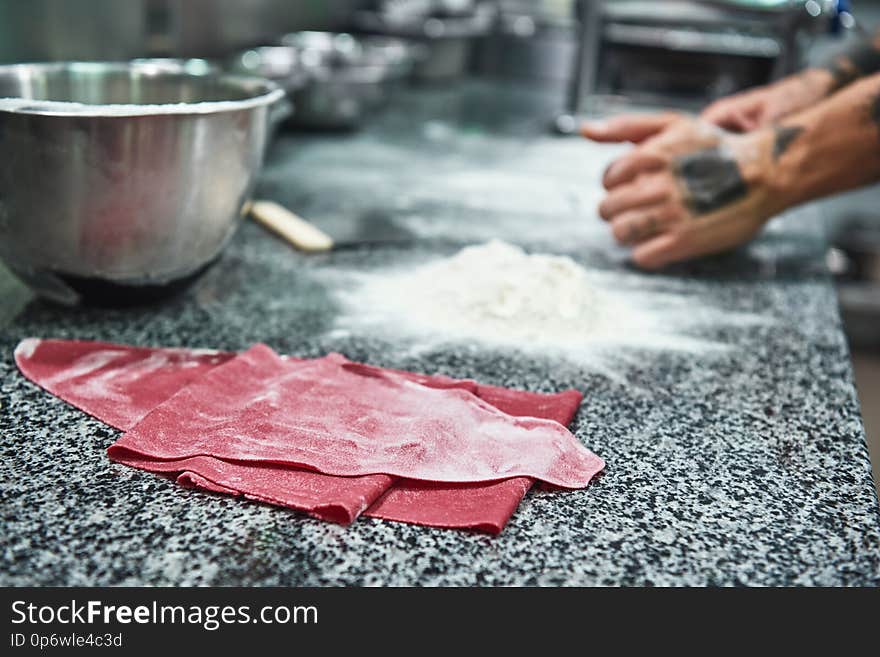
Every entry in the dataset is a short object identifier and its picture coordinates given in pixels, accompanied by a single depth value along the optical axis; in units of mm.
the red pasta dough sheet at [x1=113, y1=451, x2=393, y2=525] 629
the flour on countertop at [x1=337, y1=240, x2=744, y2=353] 1031
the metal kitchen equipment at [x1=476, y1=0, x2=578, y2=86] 3680
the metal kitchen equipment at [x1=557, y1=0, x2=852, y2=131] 2477
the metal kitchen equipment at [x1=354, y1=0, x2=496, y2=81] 3033
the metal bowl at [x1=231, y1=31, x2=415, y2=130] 2117
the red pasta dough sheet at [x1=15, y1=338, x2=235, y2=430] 787
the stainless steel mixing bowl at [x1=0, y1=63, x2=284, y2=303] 872
